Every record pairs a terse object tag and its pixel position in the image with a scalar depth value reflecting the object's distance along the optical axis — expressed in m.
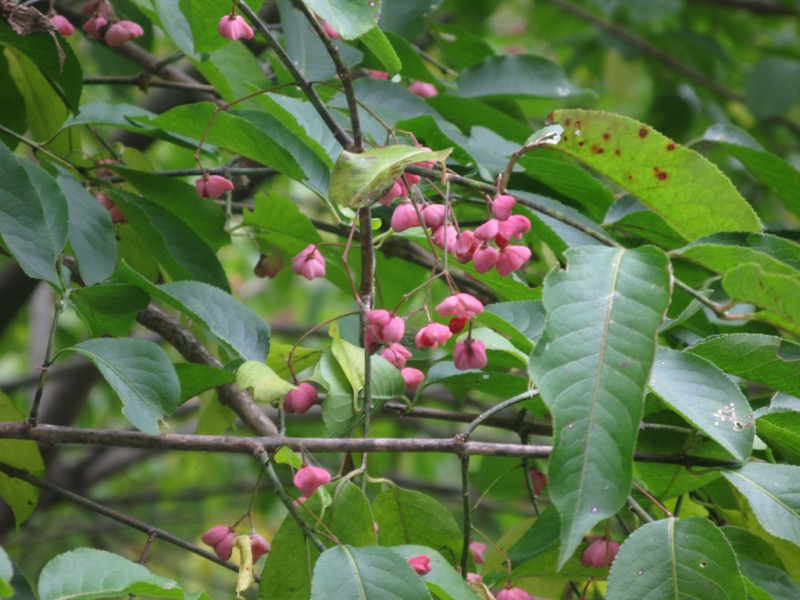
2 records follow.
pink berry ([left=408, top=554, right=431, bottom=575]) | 1.24
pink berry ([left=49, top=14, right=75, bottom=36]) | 1.39
